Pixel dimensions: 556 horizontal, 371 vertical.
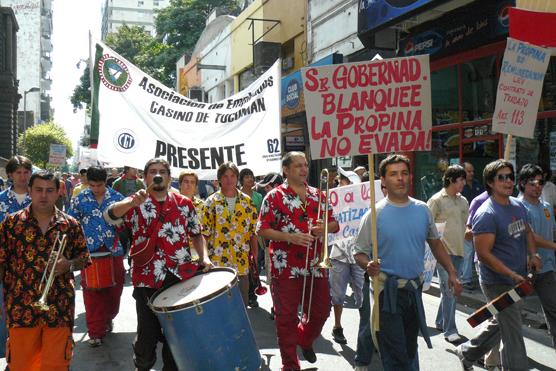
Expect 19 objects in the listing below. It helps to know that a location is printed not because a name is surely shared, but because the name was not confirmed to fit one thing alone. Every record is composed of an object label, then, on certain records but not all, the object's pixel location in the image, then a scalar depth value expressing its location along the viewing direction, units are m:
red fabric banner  6.18
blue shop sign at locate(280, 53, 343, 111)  18.11
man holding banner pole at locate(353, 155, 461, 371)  4.14
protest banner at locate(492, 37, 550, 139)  5.89
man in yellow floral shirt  6.42
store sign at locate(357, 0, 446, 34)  11.03
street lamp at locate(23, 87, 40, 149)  47.59
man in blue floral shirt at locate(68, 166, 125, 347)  6.32
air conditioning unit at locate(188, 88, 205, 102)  32.47
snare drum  6.22
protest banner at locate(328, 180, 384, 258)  7.02
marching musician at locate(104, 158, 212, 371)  4.77
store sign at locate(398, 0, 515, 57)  10.42
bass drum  4.15
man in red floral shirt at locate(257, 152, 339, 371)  5.12
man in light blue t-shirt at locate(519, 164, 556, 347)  5.10
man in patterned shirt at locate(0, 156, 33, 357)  5.99
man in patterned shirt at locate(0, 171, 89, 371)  4.00
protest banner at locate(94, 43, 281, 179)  6.98
